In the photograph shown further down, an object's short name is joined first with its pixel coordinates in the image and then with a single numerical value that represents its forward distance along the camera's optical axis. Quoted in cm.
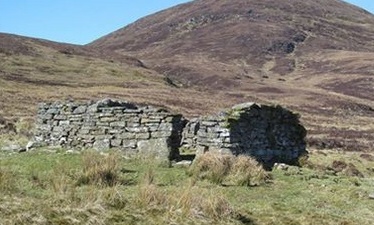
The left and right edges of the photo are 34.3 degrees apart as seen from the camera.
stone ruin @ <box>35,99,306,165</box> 2048
